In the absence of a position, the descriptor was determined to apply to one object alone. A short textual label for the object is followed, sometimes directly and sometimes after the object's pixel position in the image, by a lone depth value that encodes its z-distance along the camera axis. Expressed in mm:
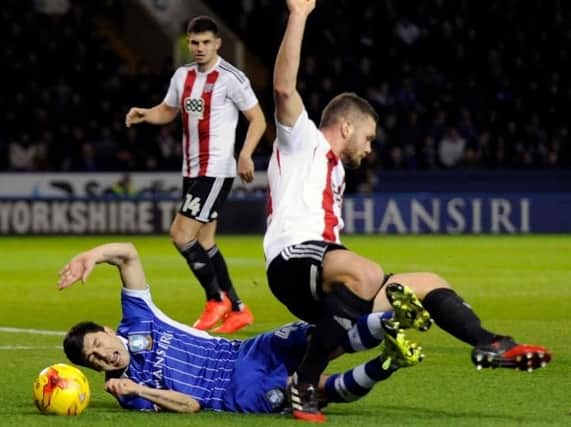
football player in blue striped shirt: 12324
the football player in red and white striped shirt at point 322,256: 11879
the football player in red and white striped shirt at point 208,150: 19776
